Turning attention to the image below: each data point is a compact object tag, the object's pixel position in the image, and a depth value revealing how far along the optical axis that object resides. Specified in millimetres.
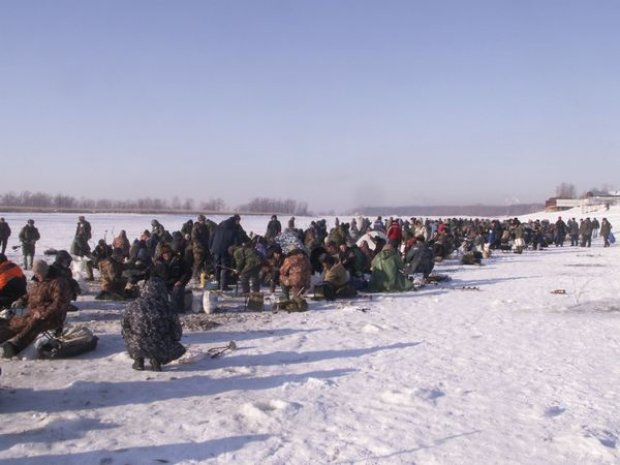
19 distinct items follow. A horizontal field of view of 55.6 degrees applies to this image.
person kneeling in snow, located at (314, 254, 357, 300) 11633
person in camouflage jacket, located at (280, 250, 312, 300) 11133
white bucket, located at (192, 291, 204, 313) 10312
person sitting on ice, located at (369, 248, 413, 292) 12883
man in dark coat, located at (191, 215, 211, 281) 13406
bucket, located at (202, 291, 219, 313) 10086
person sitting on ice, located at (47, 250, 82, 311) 9341
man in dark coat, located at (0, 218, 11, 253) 18062
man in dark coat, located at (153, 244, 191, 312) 8867
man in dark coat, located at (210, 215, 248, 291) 12555
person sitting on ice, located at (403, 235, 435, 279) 14656
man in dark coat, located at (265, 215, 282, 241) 18445
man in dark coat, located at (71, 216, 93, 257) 13797
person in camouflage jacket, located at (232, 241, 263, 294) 11734
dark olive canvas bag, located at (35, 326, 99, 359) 7062
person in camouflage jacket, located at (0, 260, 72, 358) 6957
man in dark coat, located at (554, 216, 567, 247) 29703
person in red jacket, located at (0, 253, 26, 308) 7723
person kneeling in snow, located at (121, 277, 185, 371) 6465
